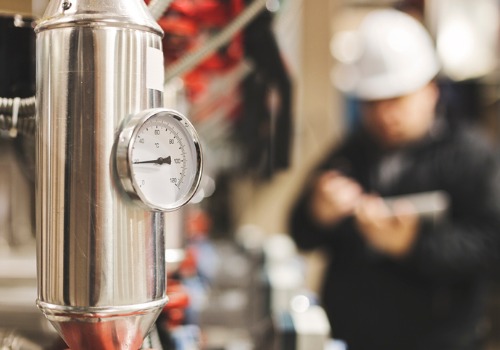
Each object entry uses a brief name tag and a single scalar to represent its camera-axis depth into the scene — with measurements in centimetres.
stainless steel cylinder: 63
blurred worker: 238
